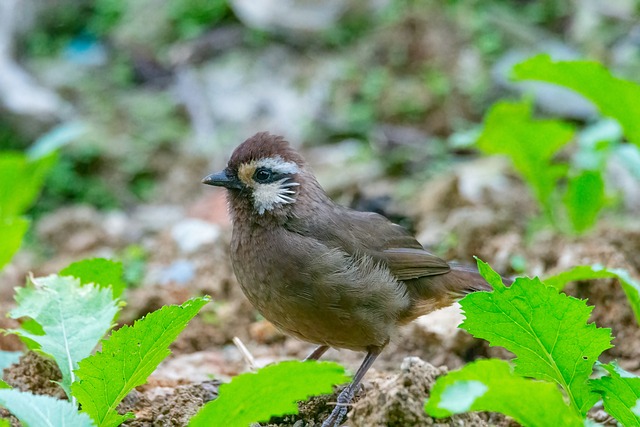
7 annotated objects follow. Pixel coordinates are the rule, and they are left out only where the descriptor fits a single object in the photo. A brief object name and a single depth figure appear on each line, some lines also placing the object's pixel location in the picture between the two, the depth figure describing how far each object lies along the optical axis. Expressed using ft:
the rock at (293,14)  57.72
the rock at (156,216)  47.19
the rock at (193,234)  40.85
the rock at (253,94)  53.42
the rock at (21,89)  53.26
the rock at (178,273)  38.06
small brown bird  25.03
